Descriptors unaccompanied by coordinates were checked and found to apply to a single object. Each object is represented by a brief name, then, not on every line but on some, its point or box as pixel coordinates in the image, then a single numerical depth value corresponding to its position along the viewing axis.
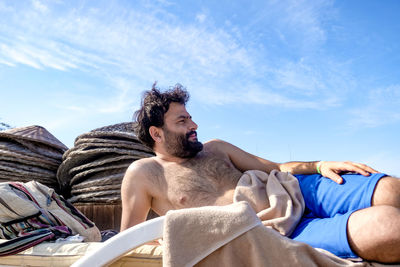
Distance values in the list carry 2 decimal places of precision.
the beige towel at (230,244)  1.48
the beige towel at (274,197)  2.13
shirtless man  1.69
